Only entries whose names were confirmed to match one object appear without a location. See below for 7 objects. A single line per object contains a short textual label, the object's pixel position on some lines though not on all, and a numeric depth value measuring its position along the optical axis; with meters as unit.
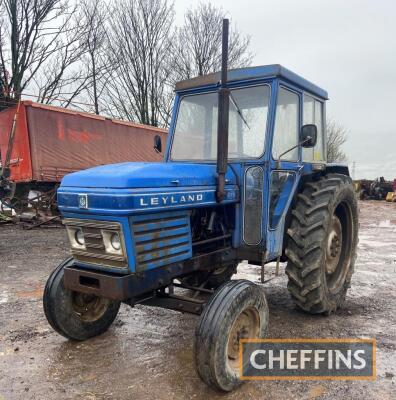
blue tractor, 2.90
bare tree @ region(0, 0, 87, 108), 15.22
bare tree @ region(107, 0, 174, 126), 19.22
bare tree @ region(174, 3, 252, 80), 20.75
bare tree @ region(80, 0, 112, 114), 17.02
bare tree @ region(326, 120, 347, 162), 37.38
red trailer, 10.94
